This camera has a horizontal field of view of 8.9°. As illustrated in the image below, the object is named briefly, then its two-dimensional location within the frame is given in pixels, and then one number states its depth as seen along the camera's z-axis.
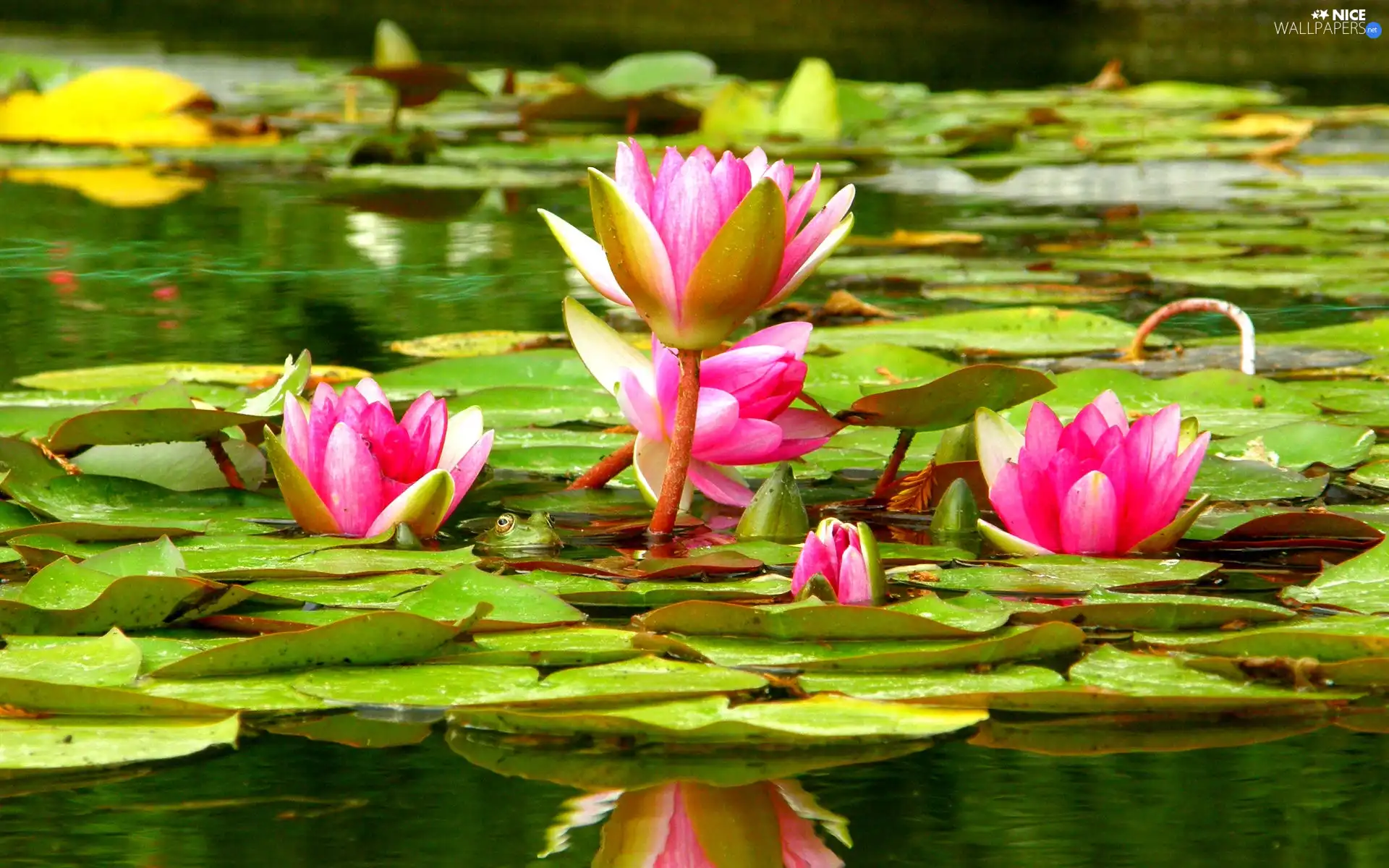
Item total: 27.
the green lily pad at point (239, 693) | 3.26
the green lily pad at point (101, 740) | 3.22
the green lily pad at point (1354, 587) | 3.36
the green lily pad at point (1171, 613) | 3.33
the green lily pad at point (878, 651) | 3.29
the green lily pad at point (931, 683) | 3.27
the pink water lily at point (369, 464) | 3.44
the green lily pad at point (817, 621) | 3.30
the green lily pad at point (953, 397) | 3.46
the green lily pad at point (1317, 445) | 3.56
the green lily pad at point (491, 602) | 3.33
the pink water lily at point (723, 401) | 3.47
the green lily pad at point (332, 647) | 3.28
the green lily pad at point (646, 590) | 3.37
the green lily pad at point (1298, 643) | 3.29
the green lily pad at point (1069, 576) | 3.37
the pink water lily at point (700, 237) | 3.38
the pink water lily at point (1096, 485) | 3.42
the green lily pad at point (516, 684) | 3.26
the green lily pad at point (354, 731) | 3.25
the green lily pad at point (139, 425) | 3.50
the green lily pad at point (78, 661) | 3.27
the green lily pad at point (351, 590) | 3.36
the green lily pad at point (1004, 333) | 3.89
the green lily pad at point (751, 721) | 3.23
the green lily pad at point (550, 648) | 3.29
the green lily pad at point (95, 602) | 3.32
